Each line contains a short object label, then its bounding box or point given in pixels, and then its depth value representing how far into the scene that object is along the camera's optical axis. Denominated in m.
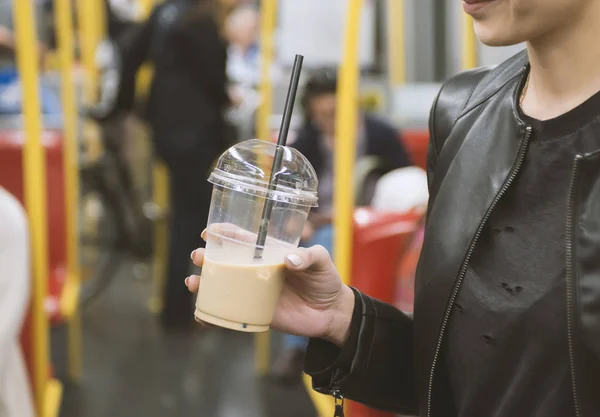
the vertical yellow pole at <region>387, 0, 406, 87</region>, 4.91
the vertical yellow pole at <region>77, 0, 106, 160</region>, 5.31
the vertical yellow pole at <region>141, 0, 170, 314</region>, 5.32
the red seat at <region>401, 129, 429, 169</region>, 4.35
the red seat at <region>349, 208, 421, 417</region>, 2.67
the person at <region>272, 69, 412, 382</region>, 3.81
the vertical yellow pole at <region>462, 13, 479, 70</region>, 2.78
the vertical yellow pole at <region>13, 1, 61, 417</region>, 2.86
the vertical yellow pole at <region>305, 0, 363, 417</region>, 2.48
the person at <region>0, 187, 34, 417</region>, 2.32
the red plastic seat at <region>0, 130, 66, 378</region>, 3.91
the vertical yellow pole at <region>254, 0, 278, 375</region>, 4.09
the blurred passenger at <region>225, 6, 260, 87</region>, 7.07
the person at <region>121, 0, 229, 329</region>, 4.48
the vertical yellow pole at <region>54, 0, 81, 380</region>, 4.02
